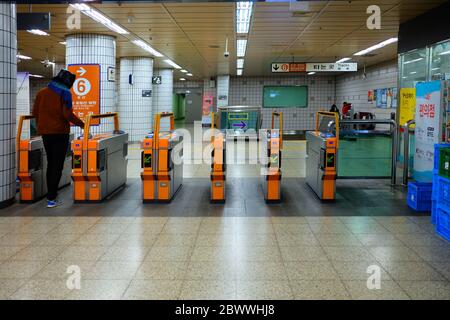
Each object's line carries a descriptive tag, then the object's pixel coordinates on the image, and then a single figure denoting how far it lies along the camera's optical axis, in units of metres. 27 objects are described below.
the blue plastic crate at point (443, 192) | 4.05
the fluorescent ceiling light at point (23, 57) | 13.85
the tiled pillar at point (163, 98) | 16.19
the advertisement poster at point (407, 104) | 7.75
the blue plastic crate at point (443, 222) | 4.02
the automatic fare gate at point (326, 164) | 5.63
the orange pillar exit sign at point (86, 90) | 8.70
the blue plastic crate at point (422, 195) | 5.20
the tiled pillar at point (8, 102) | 5.19
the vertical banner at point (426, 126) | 5.77
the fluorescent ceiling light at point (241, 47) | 10.32
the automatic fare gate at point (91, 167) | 5.52
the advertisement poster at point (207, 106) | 23.42
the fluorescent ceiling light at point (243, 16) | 6.69
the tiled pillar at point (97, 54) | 9.00
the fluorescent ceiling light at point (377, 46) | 10.48
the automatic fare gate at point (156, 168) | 5.65
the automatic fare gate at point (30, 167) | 5.54
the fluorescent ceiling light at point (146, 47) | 10.57
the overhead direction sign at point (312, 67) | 11.19
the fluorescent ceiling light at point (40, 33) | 9.34
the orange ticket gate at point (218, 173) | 5.73
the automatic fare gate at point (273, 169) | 5.69
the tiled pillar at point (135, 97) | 13.49
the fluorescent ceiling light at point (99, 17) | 6.85
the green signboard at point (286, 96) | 22.23
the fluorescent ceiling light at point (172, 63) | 14.96
